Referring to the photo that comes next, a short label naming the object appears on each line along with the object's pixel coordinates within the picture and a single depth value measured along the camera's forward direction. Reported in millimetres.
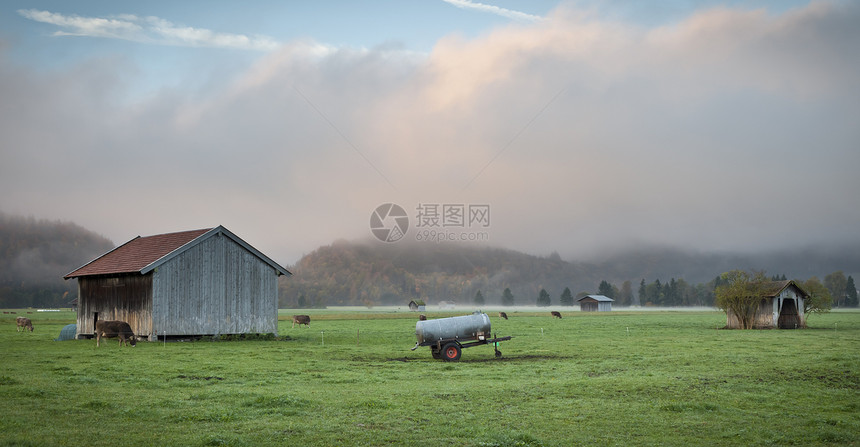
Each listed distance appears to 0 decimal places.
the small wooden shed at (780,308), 65312
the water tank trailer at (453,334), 35281
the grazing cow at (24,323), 67162
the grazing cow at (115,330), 44438
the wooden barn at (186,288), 47906
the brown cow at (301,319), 80438
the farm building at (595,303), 183238
